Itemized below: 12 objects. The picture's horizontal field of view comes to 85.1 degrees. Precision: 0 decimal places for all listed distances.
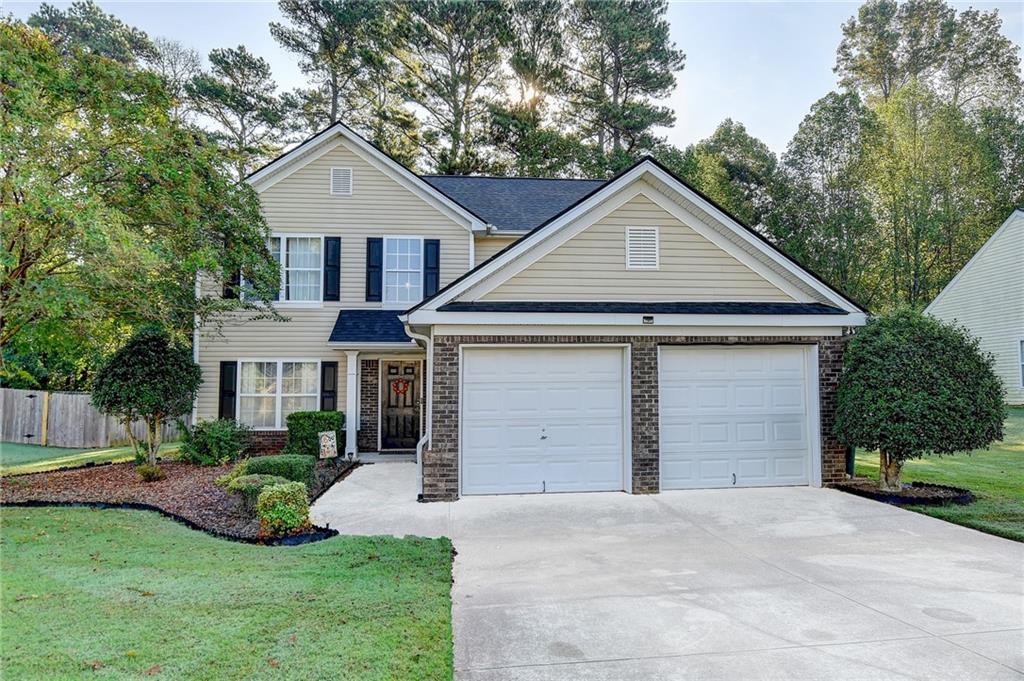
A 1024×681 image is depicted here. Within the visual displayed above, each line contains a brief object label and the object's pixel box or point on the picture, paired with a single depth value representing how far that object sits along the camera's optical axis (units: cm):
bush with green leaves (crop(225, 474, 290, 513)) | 752
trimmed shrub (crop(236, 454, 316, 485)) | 858
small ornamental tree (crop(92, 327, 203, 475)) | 977
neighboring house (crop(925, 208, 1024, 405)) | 1978
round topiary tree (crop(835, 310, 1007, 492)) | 790
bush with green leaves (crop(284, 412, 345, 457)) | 1212
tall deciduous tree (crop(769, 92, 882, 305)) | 2438
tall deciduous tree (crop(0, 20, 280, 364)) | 714
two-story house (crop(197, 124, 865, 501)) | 860
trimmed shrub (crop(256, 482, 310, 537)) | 645
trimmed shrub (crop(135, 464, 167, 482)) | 992
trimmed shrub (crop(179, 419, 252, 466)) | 1171
